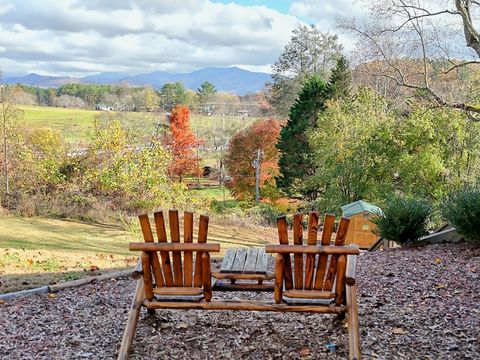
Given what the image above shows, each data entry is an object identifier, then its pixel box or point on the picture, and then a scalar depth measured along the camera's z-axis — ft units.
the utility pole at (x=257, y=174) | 90.00
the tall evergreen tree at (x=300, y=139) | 88.43
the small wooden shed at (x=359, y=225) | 51.42
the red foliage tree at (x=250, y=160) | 94.27
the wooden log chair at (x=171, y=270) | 10.61
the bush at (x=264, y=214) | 72.13
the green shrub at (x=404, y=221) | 24.04
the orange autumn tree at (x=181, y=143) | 105.50
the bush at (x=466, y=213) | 20.75
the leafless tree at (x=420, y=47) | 37.88
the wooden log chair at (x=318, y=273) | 10.38
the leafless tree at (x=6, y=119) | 54.19
